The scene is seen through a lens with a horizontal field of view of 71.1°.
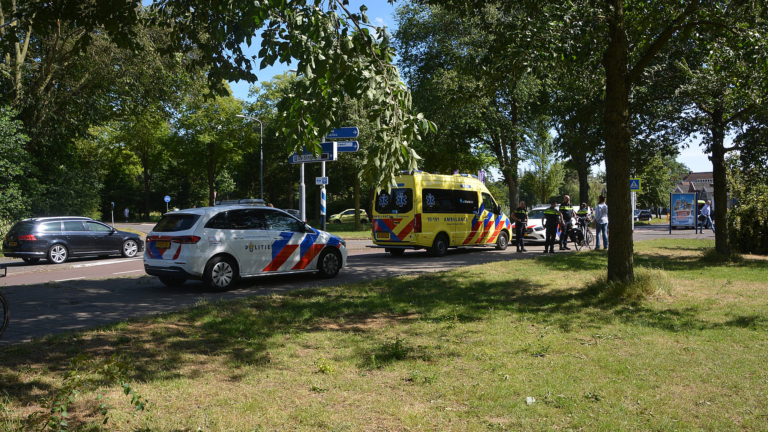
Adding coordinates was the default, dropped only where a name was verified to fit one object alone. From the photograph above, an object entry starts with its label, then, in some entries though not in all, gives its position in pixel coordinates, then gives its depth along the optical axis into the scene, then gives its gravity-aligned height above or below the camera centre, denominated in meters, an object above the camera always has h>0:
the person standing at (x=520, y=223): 17.94 -0.15
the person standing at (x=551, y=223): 17.19 -0.17
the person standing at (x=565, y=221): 18.70 -0.13
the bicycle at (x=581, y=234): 18.91 -0.60
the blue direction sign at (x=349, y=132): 16.08 +2.77
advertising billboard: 35.53 +0.30
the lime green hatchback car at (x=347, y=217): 48.20 +0.56
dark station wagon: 15.83 -0.28
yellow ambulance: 16.05 +0.20
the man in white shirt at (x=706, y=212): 28.53 +0.09
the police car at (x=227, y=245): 9.52 -0.36
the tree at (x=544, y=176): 53.28 +4.30
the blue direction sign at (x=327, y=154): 16.83 +2.23
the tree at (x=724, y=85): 8.75 +2.63
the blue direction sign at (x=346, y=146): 16.89 +2.45
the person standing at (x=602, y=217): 17.08 -0.02
